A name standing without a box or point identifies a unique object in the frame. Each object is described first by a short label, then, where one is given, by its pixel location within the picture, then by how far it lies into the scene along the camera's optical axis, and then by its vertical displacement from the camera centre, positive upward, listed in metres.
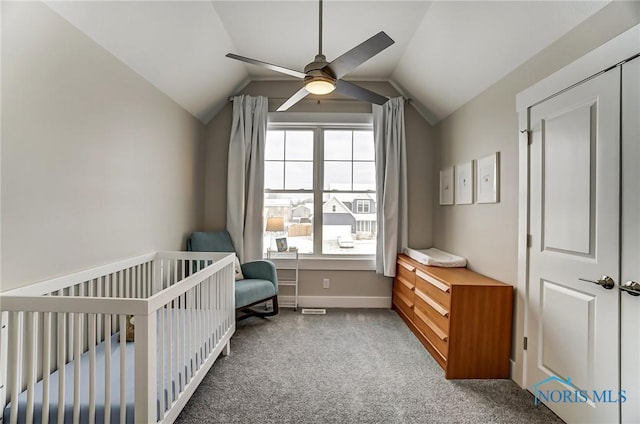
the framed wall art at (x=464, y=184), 2.70 +0.30
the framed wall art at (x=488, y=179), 2.33 +0.30
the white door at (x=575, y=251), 1.45 -0.20
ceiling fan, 1.57 +0.87
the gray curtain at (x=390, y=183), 3.43 +0.37
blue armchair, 2.97 -0.66
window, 3.70 +0.35
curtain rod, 3.54 +1.39
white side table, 3.58 -0.68
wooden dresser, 2.13 -0.84
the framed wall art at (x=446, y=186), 3.09 +0.31
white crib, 1.22 -0.71
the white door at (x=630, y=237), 1.34 -0.10
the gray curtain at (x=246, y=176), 3.44 +0.43
